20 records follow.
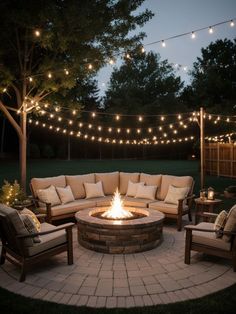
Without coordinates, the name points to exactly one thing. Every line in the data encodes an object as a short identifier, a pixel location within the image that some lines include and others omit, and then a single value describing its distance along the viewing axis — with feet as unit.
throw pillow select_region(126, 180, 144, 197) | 25.66
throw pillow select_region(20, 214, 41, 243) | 13.92
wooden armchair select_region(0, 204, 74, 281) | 13.42
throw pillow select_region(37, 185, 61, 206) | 21.93
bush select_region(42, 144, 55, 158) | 112.68
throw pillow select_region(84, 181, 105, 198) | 25.27
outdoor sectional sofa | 21.74
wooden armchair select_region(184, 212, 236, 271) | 14.26
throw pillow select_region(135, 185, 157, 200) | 24.49
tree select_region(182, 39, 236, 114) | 69.67
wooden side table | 21.71
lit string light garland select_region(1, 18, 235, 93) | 24.71
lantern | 22.33
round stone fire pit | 17.07
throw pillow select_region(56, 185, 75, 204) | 22.99
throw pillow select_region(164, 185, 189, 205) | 22.72
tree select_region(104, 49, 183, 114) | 104.89
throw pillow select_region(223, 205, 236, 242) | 14.17
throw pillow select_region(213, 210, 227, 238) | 14.69
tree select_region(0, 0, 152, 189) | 25.50
